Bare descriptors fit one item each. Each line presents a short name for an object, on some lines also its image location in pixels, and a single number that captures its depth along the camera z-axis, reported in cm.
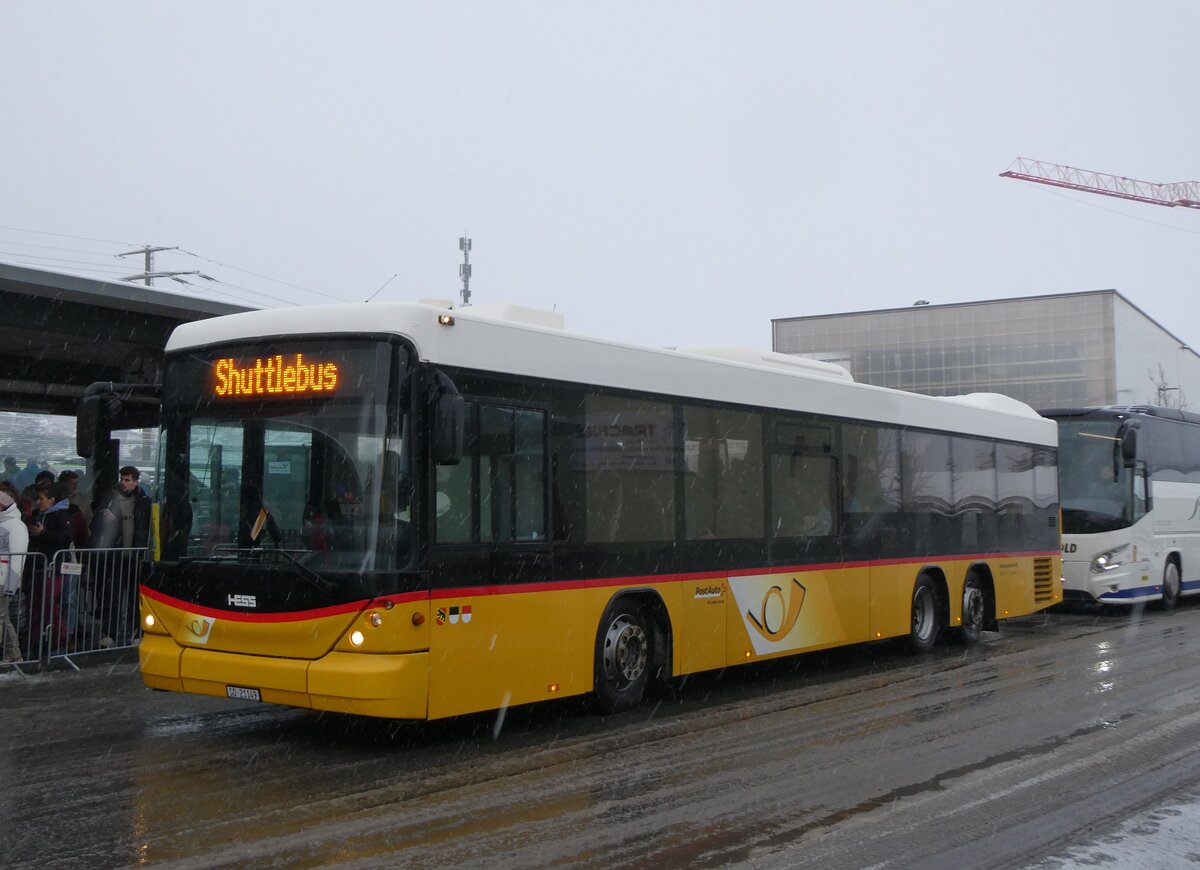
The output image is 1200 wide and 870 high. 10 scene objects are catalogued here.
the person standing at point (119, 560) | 1342
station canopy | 1453
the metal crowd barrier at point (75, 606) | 1263
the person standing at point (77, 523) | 1395
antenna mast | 4231
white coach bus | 1988
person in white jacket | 1220
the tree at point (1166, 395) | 5793
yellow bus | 800
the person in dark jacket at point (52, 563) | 1262
